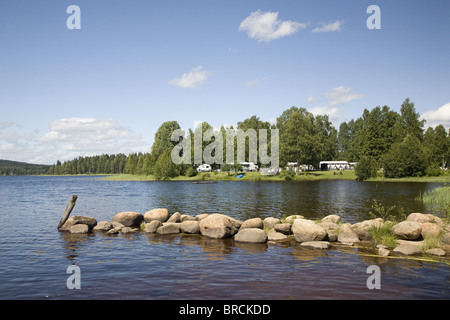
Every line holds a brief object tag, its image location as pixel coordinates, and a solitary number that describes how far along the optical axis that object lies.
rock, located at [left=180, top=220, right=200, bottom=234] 21.19
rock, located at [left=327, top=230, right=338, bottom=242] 18.30
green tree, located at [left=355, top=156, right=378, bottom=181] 85.06
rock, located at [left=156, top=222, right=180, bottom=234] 21.52
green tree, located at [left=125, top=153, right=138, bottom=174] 134.62
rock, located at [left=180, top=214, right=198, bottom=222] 23.56
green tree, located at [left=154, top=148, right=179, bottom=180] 99.58
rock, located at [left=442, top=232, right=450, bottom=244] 16.72
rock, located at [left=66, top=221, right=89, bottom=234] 22.11
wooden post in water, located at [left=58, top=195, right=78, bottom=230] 23.70
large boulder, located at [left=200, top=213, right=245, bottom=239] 19.67
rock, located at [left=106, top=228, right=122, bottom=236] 21.82
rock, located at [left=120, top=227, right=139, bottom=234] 22.19
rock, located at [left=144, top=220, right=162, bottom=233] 21.97
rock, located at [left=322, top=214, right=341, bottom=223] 22.59
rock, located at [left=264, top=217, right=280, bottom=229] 21.92
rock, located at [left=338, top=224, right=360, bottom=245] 17.93
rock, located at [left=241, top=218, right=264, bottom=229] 20.77
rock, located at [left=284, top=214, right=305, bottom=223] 22.38
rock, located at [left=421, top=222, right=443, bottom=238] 17.45
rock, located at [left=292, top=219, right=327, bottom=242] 17.97
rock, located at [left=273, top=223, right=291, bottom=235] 20.19
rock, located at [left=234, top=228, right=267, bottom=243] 18.58
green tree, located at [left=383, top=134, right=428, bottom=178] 83.12
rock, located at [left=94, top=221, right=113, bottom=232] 22.59
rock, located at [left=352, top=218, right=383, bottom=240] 18.11
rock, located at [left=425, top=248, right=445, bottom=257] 15.41
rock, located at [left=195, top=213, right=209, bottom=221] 23.47
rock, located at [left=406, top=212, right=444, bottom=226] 20.17
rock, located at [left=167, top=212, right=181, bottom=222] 23.45
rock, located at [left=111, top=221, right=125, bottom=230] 22.81
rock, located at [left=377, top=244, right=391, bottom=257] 15.41
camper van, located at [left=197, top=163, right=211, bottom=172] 119.05
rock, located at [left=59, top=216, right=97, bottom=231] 23.16
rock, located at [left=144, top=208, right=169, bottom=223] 24.14
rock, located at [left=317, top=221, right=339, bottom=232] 20.35
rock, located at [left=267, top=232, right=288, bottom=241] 19.00
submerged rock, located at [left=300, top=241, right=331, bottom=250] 16.89
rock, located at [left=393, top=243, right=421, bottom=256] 15.68
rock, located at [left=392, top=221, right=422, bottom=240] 17.27
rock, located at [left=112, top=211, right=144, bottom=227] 23.75
